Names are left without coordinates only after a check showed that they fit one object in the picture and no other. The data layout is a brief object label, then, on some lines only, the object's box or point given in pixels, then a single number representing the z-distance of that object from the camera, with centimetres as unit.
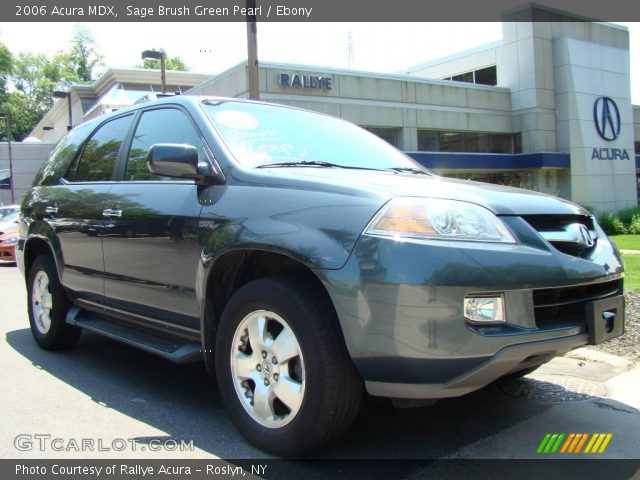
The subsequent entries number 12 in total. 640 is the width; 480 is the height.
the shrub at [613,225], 2464
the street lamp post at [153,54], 1630
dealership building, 2300
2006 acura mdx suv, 246
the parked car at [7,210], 1734
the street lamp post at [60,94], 2661
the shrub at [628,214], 2570
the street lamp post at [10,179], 3118
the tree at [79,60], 6919
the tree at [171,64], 6230
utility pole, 993
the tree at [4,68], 6278
